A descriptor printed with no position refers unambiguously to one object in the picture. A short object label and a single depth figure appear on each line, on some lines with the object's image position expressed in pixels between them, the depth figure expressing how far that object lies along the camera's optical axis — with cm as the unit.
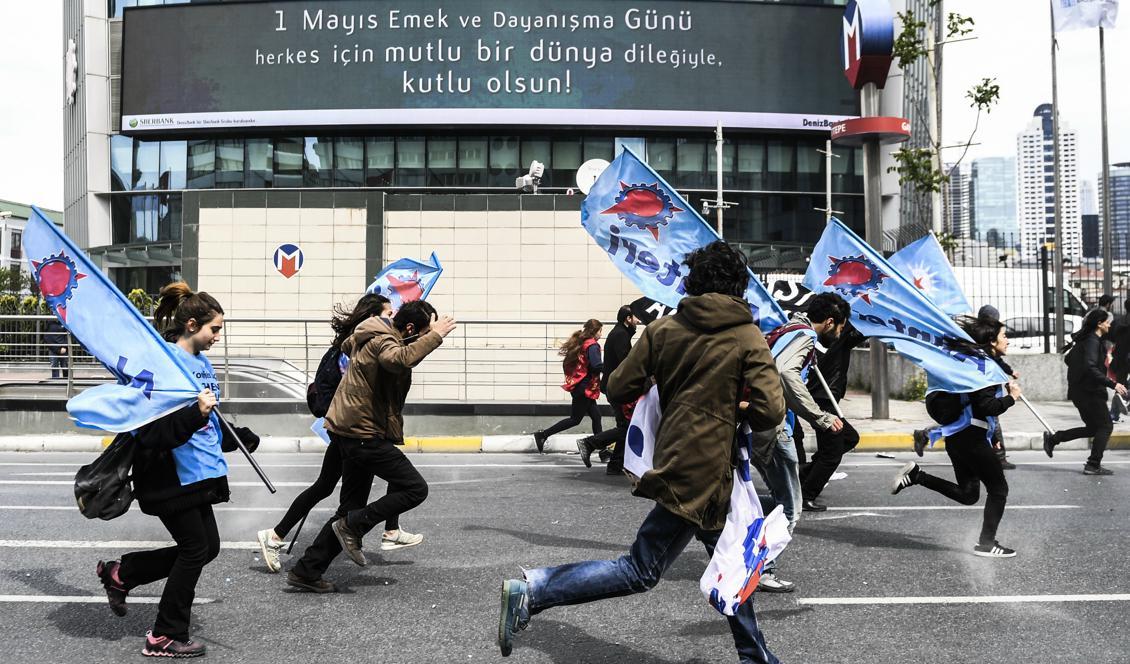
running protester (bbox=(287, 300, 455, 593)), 595
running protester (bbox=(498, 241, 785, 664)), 421
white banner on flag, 2233
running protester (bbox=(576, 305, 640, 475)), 1052
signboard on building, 3997
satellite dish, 1929
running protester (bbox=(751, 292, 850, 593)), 612
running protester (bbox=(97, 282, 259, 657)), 481
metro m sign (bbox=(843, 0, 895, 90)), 1611
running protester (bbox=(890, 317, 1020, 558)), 672
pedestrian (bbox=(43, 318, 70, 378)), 1465
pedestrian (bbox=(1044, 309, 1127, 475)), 1046
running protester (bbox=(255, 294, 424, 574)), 640
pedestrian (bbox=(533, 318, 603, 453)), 1161
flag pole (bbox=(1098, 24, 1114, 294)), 2391
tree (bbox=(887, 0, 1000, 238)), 2003
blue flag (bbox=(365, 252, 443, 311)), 968
